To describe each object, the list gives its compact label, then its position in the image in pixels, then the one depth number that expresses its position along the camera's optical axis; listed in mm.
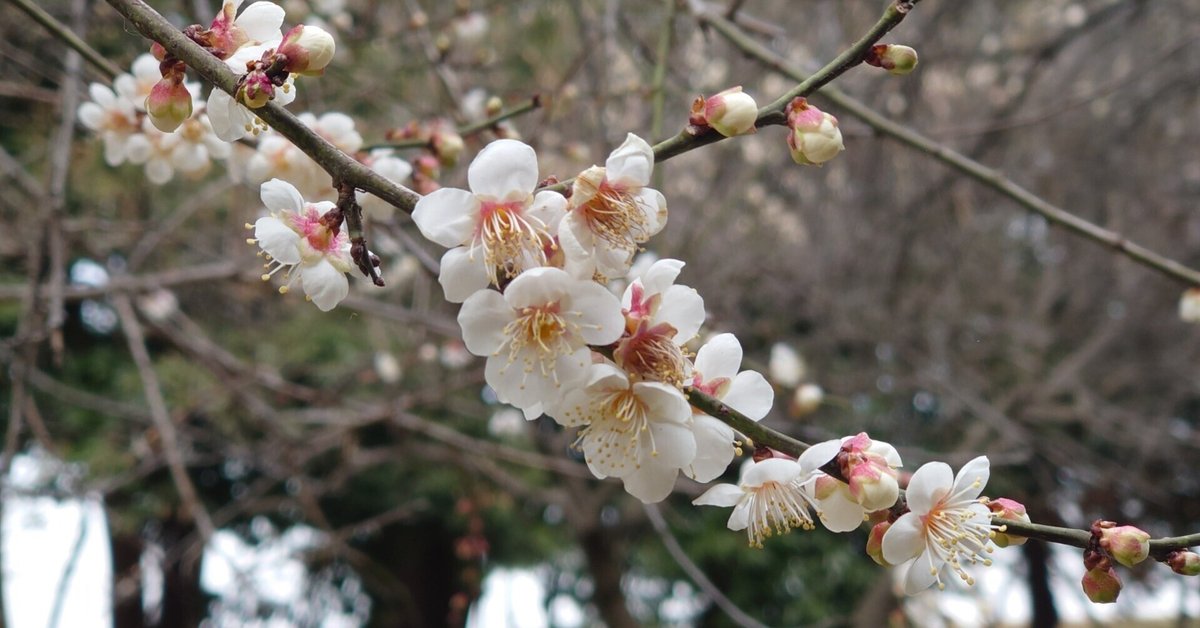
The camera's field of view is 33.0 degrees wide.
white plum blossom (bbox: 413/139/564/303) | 305
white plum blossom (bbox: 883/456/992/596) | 317
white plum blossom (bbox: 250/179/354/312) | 317
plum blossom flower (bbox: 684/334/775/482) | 324
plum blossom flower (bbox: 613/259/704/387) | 310
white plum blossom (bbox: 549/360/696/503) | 306
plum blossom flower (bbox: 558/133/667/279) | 305
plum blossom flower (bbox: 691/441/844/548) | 313
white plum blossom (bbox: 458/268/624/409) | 301
